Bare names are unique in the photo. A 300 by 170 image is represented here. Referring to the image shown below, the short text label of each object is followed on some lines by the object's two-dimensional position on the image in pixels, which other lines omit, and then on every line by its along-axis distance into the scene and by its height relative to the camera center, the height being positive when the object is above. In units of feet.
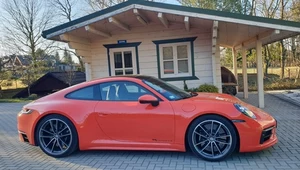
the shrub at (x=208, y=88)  26.32 -2.10
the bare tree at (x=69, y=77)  52.60 -0.48
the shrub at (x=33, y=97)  49.11 -4.17
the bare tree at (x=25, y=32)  79.56 +14.75
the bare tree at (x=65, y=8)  90.02 +24.95
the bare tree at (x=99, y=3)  77.58 +22.86
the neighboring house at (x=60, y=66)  91.92 +3.62
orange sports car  11.94 -2.57
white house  22.95 +3.46
